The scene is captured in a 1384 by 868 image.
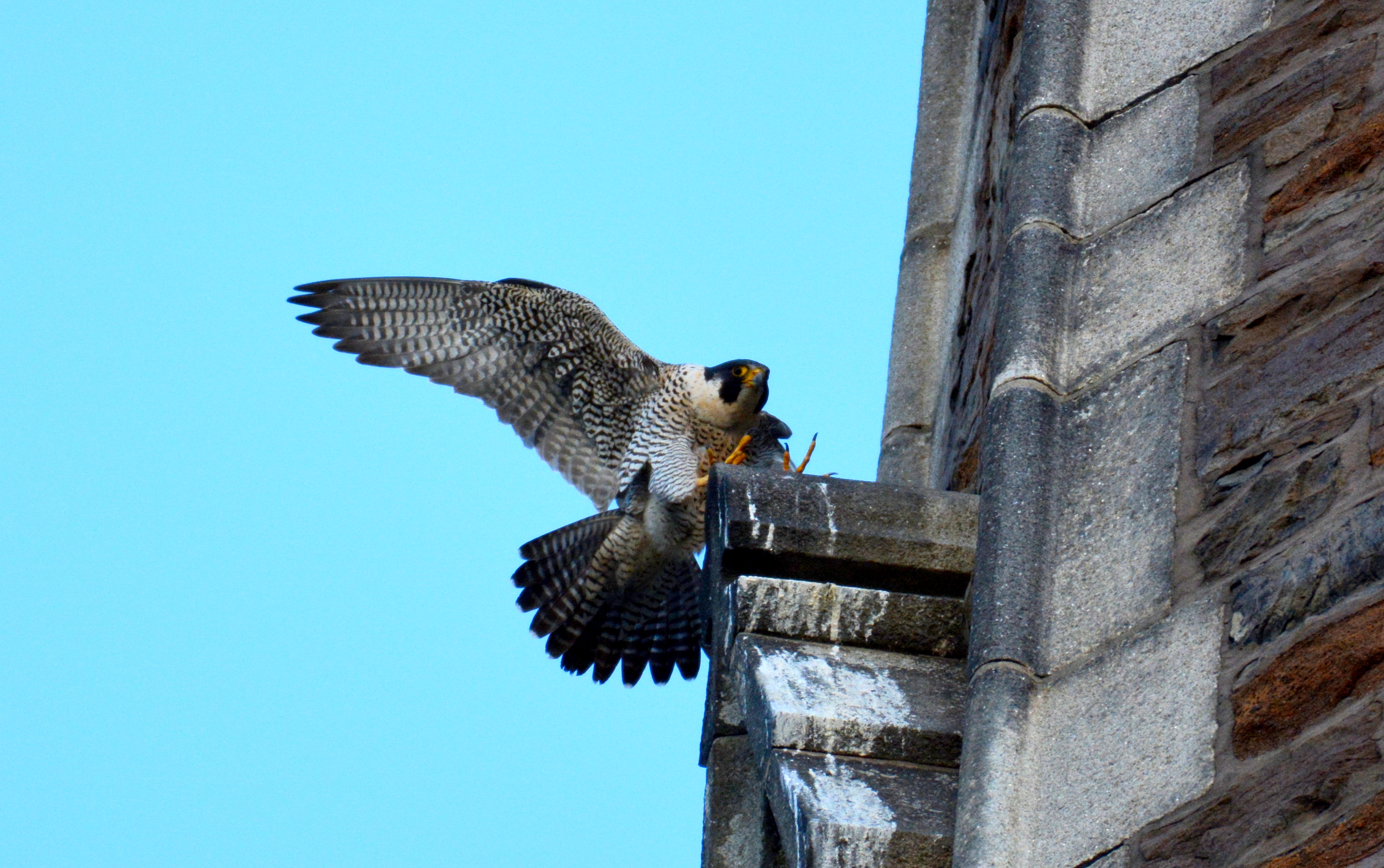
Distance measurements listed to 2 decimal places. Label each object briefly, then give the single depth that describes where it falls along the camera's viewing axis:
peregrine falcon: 28.98
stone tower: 19.58
